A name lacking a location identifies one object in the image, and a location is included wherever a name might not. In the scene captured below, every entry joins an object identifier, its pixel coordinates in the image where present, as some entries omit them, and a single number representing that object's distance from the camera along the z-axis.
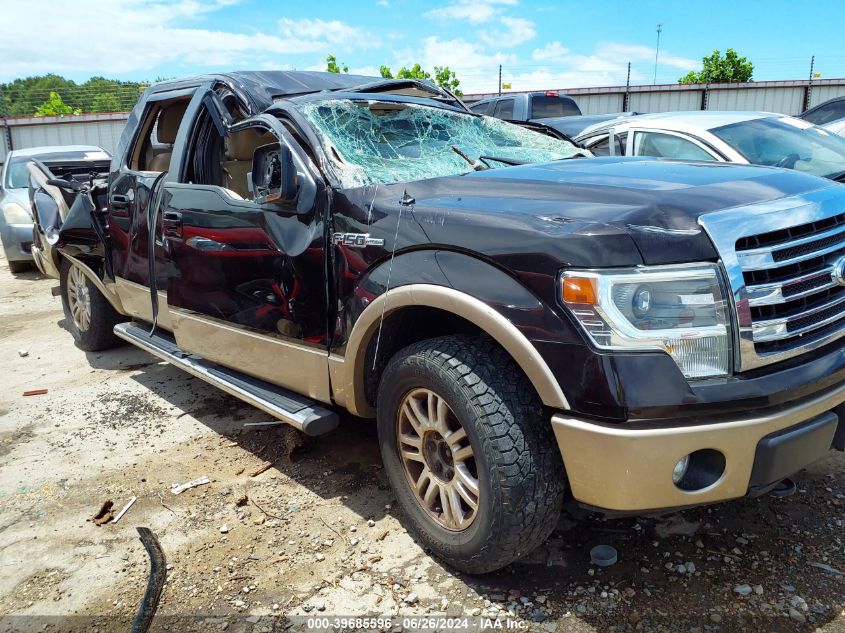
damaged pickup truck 2.11
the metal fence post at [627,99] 20.11
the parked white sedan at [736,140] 5.83
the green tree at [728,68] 34.59
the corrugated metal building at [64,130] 20.73
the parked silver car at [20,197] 9.56
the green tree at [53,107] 30.11
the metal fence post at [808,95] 19.47
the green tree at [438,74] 24.97
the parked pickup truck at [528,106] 11.19
